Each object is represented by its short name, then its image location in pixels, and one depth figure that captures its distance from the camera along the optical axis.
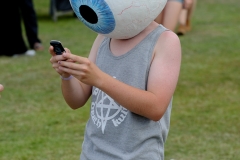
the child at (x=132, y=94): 2.38
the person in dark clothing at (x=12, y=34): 8.77
